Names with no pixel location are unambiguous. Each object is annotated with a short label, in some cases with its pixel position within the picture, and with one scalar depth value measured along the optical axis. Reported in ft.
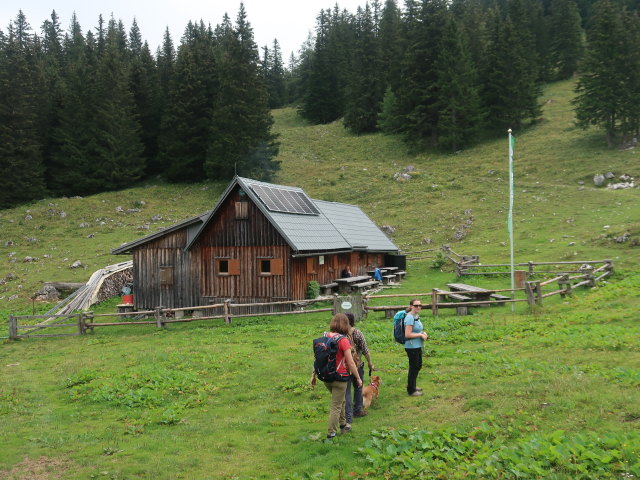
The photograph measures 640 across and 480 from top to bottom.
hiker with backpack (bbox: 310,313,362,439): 28.37
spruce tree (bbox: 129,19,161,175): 223.51
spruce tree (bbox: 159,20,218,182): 206.49
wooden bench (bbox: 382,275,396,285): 110.38
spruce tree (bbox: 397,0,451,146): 216.54
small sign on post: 68.05
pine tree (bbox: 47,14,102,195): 200.23
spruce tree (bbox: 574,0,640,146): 168.96
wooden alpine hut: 87.40
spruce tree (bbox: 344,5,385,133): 259.60
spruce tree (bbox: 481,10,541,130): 208.95
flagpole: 65.81
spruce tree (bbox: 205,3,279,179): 196.34
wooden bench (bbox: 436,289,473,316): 67.72
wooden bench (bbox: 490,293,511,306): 70.54
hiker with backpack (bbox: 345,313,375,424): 32.50
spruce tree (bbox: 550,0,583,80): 265.34
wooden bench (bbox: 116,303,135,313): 94.15
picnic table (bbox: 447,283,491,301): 71.34
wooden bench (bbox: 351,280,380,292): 97.66
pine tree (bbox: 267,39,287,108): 381.60
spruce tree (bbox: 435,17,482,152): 204.95
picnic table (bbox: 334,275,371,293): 95.71
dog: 34.45
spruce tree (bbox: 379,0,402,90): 262.45
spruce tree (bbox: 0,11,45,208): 183.01
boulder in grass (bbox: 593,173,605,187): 150.41
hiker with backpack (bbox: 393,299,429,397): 35.17
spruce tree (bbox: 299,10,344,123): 295.89
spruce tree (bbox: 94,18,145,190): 200.85
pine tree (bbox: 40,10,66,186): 211.61
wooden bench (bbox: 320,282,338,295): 94.04
